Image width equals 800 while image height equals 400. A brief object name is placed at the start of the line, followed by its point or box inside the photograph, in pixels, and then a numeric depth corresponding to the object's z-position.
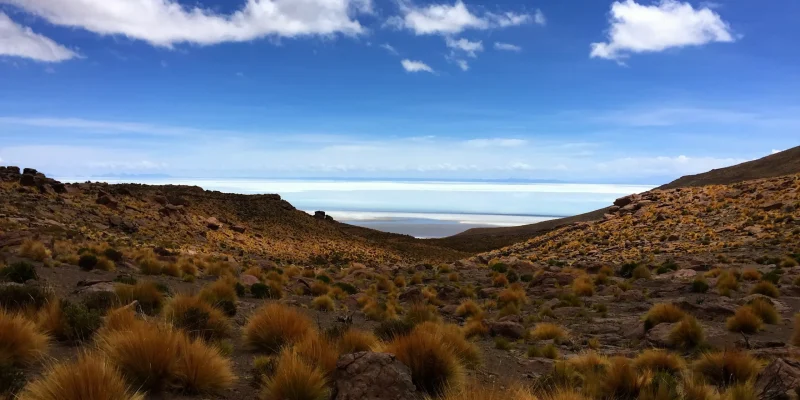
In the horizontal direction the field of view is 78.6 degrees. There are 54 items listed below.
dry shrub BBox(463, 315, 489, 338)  13.08
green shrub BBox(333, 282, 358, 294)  21.06
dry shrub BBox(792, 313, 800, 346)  10.47
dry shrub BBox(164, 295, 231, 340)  9.06
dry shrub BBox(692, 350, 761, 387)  8.05
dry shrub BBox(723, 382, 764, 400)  6.71
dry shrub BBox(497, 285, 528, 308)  18.59
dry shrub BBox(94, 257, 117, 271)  18.41
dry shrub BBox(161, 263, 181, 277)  20.24
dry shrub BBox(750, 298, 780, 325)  13.38
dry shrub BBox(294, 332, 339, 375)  7.16
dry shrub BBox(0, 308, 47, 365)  6.77
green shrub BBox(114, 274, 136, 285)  14.66
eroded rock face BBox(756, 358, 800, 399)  6.71
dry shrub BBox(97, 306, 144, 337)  7.85
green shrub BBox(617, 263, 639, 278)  24.90
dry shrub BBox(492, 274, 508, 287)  23.78
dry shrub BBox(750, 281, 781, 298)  16.95
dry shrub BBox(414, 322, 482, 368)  9.02
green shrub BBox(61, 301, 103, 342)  8.32
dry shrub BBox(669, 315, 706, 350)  11.38
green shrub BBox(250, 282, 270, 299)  17.12
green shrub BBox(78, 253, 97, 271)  18.03
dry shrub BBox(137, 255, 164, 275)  19.71
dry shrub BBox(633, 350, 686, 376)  8.96
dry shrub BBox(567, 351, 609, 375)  8.75
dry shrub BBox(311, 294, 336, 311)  16.25
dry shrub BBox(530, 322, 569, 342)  13.07
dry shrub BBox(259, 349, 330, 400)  6.21
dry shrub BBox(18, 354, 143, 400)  5.00
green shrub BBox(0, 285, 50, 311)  9.44
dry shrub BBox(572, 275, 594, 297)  20.00
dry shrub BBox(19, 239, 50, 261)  18.42
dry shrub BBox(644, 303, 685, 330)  13.14
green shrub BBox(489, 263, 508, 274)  28.98
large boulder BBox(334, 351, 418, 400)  6.03
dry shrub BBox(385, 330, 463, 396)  7.29
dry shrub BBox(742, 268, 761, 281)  20.14
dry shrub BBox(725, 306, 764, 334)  12.52
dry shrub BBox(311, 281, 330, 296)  19.73
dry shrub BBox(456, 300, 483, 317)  16.81
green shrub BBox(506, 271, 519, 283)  25.19
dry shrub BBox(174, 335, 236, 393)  6.37
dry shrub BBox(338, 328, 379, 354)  8.65
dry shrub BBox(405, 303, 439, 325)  13.09
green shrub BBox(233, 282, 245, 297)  17.00
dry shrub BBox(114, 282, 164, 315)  11.26
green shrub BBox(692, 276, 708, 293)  18.56
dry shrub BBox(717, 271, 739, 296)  17.71
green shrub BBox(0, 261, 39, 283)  13.71
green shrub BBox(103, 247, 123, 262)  20.23
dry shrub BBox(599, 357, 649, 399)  7.51
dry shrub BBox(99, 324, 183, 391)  6.19
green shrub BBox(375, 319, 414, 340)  9.59
